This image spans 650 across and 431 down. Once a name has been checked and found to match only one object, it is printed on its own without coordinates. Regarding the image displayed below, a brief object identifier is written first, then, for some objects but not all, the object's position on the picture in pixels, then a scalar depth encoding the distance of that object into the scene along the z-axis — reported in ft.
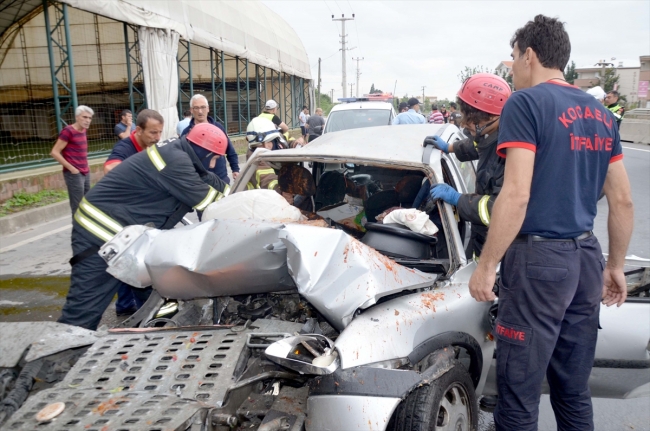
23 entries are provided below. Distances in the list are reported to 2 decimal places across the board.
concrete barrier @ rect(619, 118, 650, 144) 65.27
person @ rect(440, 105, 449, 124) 82.54
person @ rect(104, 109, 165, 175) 14.49
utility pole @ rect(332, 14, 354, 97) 153.05
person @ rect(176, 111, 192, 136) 23.84
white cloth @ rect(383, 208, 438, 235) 8.71
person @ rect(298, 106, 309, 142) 69.35
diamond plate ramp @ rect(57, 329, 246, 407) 5.90
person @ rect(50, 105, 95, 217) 20.97
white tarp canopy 34.09
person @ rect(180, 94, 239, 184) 19.44
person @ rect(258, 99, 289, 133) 25.82
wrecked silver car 5.73
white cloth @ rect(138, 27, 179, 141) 36.91
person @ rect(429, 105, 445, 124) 49.71
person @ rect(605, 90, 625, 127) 34.49
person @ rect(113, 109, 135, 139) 25.95
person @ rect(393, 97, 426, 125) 31.48
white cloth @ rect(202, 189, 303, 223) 9.00
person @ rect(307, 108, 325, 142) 46.88
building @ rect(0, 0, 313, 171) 35.94
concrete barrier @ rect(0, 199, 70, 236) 22.88
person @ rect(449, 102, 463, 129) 59.58
